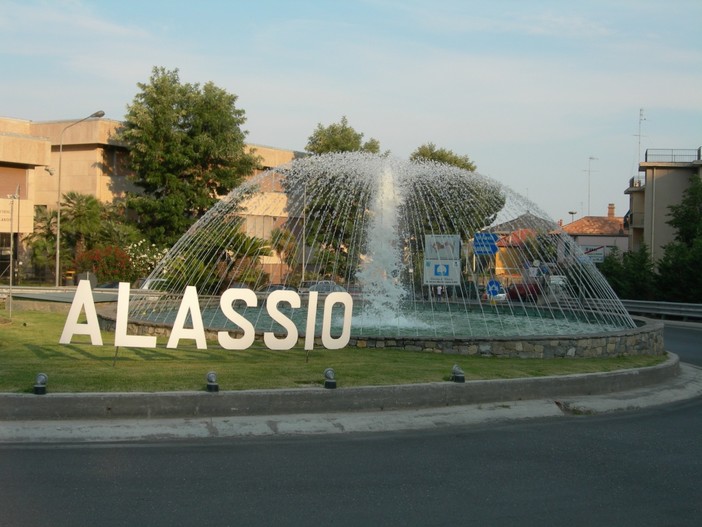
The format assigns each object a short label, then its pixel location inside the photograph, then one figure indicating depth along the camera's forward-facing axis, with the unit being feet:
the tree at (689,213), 177.58
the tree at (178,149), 168.25
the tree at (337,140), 180.75
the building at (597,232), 315.99
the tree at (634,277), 138.21
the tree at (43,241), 165.27
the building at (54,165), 161.68
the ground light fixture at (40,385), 34.65
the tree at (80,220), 166.09
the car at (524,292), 135.03
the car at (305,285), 143.28
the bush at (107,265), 150.00
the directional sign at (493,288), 96.37
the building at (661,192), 199.62
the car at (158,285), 118.93
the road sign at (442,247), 97.86
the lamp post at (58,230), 128.16
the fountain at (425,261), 70.74
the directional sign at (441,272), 97.66
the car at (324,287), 117.97
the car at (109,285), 137.42
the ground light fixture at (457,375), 41.01
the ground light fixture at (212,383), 36.44
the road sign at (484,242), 95.14
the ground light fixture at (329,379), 38.24
